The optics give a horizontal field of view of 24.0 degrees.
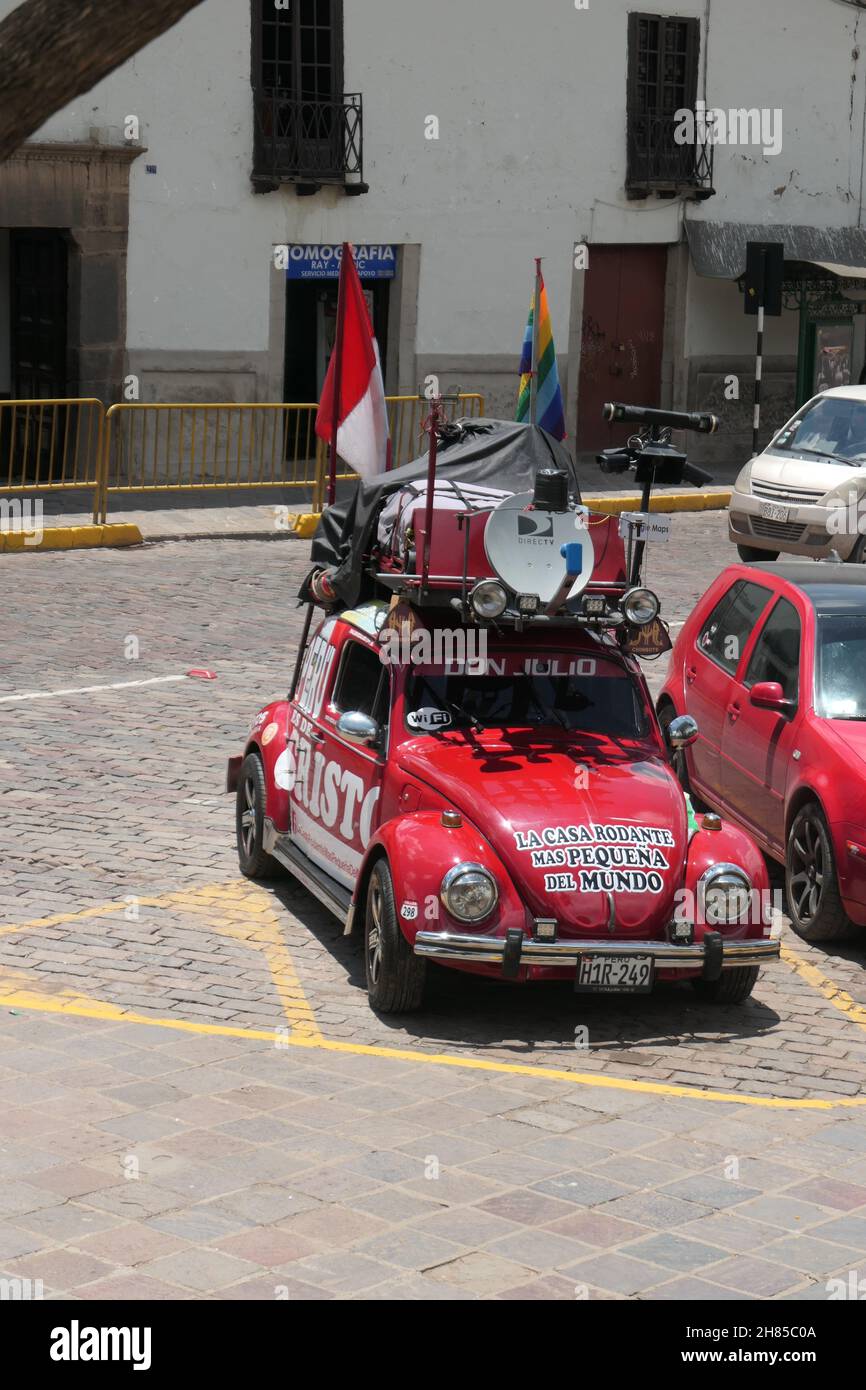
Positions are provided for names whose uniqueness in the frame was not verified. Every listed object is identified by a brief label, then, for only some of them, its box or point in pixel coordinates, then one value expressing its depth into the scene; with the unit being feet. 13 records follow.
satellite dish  29.76
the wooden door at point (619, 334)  96.32
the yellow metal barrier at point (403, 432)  77.10
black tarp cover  33.24
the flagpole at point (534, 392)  38.19
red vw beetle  27.68
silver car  67.97
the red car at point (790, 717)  32.78
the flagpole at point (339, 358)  36.09
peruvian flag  36.37
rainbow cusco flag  37.76
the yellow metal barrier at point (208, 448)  74.38
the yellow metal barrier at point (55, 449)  70.44
